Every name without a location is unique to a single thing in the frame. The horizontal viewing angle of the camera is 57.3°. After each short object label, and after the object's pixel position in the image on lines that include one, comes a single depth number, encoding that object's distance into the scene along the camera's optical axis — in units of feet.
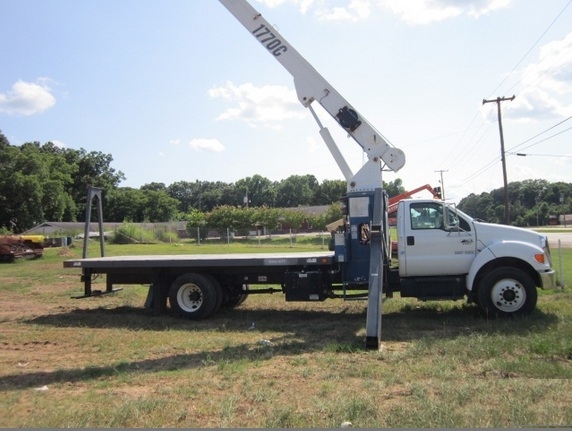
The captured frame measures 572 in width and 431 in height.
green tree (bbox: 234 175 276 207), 477.36
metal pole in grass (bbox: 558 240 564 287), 42.95
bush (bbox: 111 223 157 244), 158.95
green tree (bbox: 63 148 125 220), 309.22
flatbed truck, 30.48
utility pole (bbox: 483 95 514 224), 128.16
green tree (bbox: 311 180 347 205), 455.30
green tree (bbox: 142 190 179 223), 344.86
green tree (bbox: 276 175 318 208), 468.75
